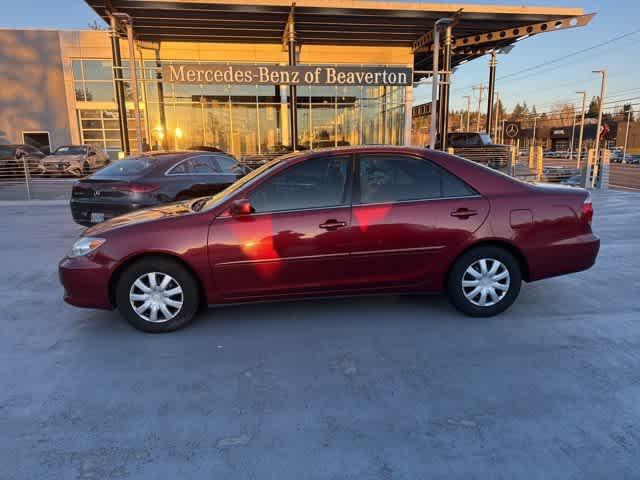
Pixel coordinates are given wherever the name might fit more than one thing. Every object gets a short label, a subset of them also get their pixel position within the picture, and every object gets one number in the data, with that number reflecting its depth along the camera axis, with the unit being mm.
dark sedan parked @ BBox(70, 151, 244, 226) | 6973
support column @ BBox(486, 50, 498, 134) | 24062
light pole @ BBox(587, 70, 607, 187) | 14364
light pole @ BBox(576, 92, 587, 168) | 44050
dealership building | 17500
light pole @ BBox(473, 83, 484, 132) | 67612
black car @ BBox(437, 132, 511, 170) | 17797
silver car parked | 18391
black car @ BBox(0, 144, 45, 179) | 16488
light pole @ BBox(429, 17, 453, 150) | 15883
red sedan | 3740
